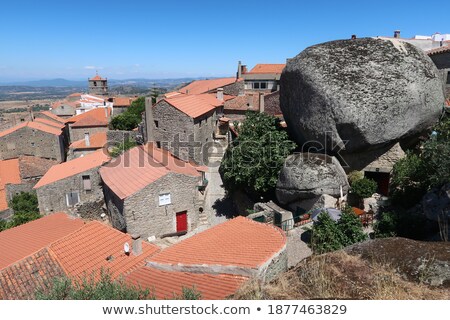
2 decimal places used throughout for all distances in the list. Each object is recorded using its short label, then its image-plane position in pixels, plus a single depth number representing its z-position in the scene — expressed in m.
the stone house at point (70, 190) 21.70
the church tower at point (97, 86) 94.12
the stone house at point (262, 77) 53.34
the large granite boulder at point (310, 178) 17.39
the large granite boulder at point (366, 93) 17.45
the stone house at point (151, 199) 18.00
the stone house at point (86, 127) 46.37
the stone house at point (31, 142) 41.34
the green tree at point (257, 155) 19.81
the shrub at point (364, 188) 17.47
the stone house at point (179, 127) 27.07
